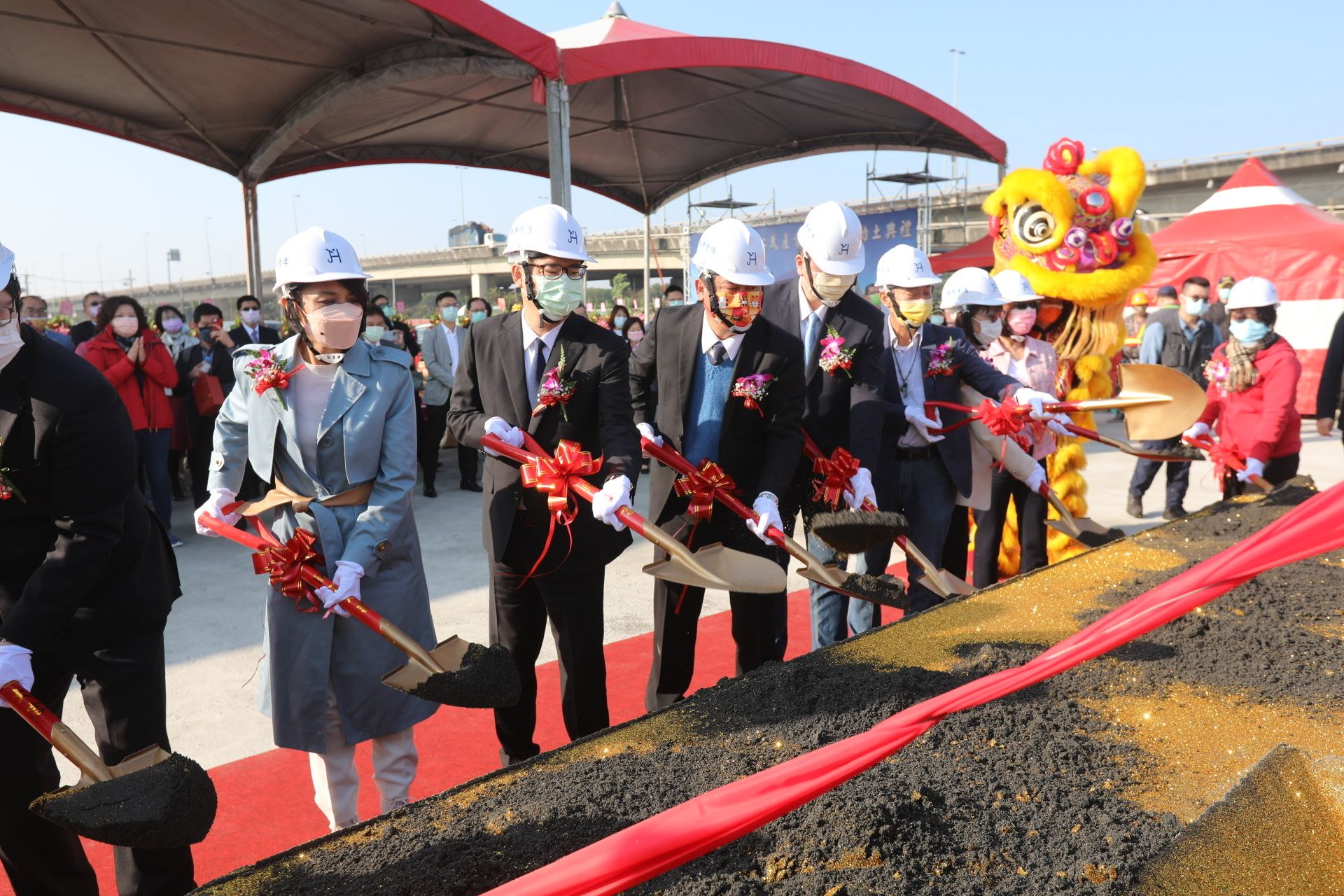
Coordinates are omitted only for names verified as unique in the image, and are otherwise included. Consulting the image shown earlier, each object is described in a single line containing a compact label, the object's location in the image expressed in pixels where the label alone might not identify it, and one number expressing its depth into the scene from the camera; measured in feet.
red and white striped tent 38.06
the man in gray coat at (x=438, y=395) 26.86
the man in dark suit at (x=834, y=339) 10.96
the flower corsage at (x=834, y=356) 11.09
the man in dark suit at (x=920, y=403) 12.70
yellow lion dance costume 16.90
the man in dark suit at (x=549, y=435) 9.10
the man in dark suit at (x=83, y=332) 23.98
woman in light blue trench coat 7.66
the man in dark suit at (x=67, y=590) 6.28
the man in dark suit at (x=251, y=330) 25.27
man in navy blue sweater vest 9.96
